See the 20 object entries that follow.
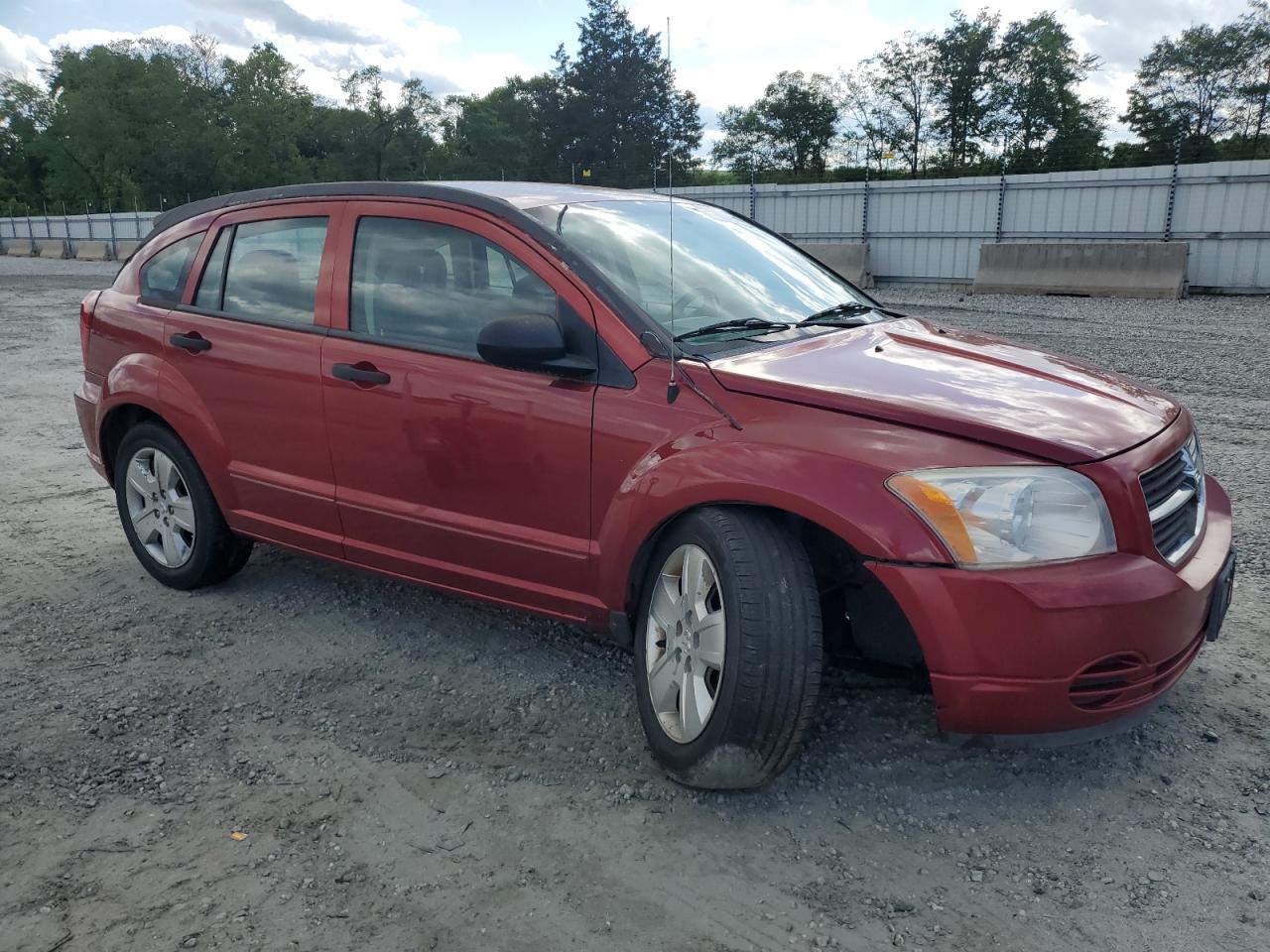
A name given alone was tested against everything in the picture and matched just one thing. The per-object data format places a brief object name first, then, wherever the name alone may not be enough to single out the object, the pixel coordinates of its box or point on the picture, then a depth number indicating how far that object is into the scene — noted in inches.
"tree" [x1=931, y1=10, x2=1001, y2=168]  1900.8
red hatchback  97.0
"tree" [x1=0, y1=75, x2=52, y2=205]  3193.9
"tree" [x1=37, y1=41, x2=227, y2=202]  2694.4
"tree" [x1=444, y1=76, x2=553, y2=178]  2196.1
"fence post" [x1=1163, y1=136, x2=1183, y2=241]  679.1
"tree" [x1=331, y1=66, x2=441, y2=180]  2536.9
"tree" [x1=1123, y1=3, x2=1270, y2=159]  1509.6
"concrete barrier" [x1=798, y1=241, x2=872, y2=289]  781.3
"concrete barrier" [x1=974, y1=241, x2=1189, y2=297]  619.5
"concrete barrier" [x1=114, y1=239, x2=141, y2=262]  1406.1
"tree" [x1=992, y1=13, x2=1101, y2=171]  1849.2
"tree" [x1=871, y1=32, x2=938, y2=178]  1932.8
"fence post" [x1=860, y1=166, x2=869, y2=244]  818.8
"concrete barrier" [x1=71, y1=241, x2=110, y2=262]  1424.7
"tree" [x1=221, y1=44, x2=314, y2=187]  2706.7
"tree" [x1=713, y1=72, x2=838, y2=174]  1827.0
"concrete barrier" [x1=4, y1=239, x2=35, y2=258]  1691.3
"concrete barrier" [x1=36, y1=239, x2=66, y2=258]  1577.3
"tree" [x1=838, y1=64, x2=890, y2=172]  1921.8
